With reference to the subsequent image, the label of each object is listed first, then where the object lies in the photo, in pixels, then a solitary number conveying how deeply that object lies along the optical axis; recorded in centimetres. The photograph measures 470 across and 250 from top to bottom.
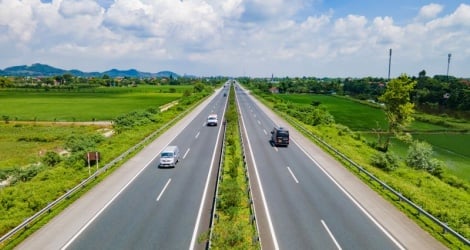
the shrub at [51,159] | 3610
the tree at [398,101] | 4606
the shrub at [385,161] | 3391
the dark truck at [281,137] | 3916
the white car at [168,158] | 3000
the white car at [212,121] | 5559
